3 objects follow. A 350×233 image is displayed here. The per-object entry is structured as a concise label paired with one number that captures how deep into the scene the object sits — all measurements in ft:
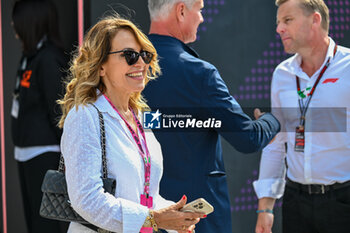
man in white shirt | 19.99
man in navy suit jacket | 18.07
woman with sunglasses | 13.04
